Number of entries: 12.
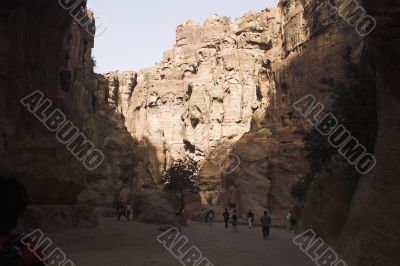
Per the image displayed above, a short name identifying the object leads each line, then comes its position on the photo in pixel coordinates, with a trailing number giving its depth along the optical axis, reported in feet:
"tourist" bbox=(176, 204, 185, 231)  83.81
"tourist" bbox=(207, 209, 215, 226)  109.10
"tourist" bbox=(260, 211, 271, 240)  68.74
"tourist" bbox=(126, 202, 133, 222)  99.09
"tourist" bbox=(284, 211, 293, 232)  92.88
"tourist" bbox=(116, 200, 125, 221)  94.84
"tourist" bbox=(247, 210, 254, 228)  98.56
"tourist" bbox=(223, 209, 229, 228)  98.61
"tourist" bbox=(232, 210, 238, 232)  85.92
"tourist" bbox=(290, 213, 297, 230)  94.57
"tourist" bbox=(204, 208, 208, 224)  114.62
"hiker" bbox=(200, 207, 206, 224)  120.67
